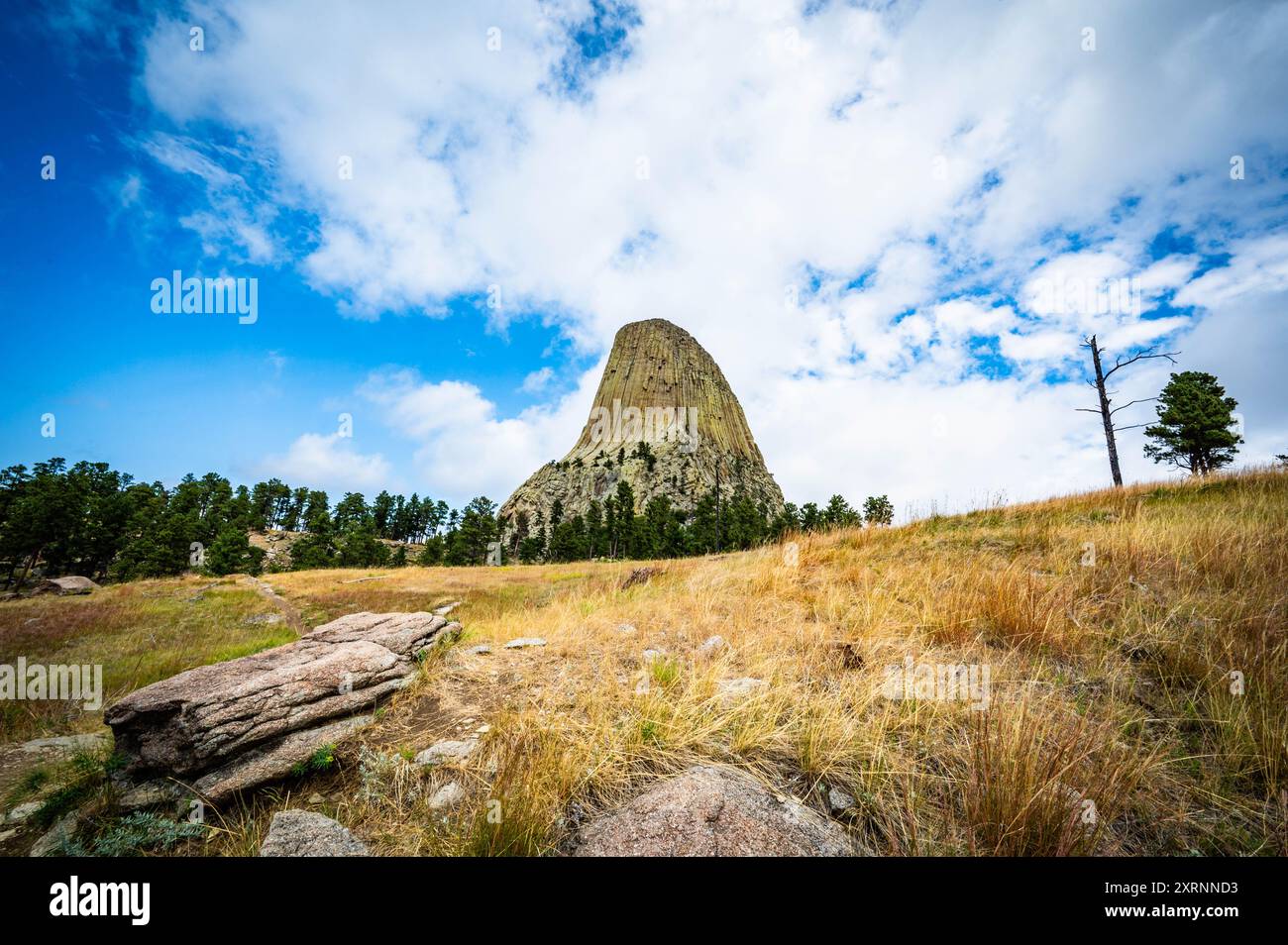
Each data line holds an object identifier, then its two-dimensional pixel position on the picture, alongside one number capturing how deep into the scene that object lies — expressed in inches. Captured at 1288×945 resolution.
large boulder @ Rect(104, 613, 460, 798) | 134.2
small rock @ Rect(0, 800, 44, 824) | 142.1
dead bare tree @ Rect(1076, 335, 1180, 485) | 609.0
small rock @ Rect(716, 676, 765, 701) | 129.0
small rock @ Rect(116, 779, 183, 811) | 128.7
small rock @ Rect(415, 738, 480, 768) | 121.3
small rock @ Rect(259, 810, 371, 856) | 90.3
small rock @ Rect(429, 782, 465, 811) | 102.4
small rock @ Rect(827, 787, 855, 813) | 86.5
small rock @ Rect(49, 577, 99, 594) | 1118.4
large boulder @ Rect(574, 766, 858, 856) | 72.5
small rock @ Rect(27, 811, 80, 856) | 118.5
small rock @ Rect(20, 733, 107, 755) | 214.4
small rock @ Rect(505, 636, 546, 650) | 226.7
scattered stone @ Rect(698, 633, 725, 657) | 181.5
